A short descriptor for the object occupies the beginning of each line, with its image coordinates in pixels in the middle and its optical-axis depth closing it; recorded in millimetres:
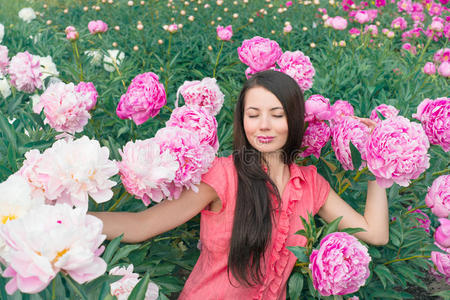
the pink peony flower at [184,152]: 1050
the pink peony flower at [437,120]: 1229
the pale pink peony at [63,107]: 1180
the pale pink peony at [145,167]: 929
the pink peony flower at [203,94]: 1416
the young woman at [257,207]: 1298
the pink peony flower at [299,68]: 1573
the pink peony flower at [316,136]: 1401
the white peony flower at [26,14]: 3795
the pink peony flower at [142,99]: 1265
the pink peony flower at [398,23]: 3057
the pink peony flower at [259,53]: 1628
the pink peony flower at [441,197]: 1232
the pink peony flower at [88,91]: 1314
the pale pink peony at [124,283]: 951
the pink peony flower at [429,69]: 2266
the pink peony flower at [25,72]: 1574
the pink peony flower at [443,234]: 1184
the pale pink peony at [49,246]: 590
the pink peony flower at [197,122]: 1182
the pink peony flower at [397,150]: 1094
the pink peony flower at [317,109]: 1382
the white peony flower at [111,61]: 2226
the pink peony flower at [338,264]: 1027
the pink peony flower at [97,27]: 2485
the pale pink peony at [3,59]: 1675
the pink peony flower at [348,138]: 1234
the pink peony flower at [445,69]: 2070
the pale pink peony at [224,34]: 2445
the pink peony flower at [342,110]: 1497
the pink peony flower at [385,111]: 1402
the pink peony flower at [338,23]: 2867
